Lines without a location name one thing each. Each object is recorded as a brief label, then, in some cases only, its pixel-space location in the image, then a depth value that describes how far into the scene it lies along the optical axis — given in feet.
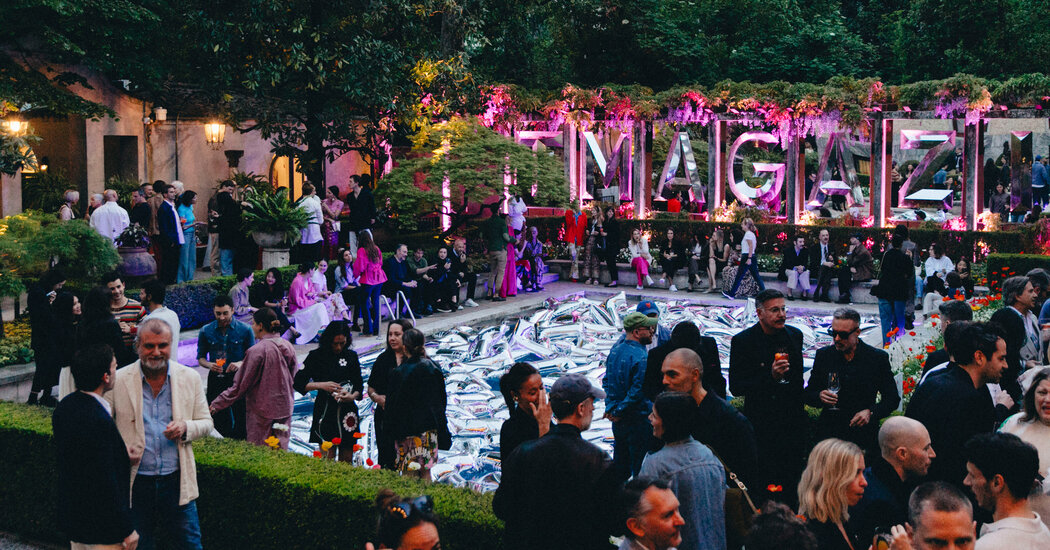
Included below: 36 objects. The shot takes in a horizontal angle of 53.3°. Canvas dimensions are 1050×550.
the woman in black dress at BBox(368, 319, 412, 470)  25.89
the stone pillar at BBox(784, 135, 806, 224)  79.46
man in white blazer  19.49
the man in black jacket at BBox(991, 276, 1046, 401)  25.38
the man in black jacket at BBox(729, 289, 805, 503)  23.27
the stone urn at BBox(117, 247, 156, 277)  48.57
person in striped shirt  31.58
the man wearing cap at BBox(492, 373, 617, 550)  15.64
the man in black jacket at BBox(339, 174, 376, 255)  62.59
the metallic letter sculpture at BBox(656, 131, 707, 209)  84.74
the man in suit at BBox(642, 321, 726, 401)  23.52
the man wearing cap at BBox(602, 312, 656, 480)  24.75
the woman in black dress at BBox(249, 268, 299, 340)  44.55
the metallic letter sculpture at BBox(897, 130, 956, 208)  74.59
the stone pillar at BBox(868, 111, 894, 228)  75.66
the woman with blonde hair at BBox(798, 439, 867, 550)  15.31
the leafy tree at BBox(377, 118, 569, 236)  69.51
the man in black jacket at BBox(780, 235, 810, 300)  66.90
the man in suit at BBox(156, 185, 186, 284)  52.08
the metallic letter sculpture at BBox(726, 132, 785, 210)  81.25
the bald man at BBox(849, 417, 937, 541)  15.94
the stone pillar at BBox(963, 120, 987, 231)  72.95
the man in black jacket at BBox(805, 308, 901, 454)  22.34
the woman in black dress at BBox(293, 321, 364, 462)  27.58
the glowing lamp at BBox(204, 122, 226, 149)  75.00
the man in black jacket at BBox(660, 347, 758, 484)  18.98
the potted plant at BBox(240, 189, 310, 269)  55.26
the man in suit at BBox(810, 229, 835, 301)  65.82
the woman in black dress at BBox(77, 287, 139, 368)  22.61
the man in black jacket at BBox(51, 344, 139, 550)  17.60
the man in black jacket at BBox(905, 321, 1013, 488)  19.22
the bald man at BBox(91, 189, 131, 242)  49.32
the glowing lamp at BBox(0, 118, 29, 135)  58.23
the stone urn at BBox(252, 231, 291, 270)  55.47
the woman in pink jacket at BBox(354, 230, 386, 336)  51.60
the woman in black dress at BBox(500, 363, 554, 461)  18.40
